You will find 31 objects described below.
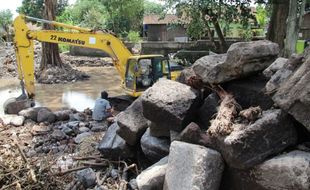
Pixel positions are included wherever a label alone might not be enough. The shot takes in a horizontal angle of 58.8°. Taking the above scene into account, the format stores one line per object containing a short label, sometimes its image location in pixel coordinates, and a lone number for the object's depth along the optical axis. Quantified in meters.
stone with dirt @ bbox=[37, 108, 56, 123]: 7.05
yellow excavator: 7.63
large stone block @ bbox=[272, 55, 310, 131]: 2.74
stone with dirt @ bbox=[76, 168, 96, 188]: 3.93
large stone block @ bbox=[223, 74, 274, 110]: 3.36
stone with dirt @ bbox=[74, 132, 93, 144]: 5.60
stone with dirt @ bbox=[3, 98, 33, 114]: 8.05
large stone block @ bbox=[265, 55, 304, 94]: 3.21
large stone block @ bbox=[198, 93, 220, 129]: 3.61
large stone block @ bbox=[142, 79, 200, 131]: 3.52
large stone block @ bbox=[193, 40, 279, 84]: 3.47
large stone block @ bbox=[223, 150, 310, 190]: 2.57
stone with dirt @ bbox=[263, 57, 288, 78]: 3.66
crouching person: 6.74
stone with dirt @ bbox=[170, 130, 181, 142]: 3.54
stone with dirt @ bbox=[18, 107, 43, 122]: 7.28
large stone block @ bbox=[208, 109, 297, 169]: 2.80
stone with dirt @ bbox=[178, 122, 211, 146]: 3.14
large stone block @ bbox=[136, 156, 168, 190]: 3.26
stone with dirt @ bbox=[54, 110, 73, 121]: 7.16
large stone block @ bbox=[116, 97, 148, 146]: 4.11
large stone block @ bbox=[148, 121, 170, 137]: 3.77
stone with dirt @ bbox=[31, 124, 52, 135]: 6.32
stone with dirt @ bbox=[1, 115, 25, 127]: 6.93
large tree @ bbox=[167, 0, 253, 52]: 8.74
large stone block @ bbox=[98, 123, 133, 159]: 4.25
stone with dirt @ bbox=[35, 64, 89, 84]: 13.88
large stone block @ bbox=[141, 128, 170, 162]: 3.79
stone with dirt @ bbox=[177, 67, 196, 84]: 4.04
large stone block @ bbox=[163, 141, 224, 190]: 2.87
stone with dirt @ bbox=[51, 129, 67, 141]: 5.86
